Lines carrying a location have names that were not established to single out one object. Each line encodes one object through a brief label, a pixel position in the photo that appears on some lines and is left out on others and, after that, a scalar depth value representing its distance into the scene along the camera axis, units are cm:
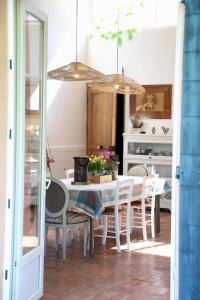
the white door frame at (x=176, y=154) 336
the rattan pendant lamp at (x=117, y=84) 662
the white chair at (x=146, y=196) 654
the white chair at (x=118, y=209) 592
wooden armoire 949
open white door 374
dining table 557
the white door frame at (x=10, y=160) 368
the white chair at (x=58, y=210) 543
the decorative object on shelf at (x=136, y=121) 942
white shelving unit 905
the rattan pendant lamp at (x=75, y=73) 585
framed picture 916
